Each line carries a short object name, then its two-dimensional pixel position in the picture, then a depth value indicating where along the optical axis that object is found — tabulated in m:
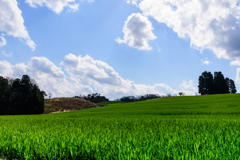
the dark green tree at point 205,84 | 80.88
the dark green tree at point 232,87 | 92.11
